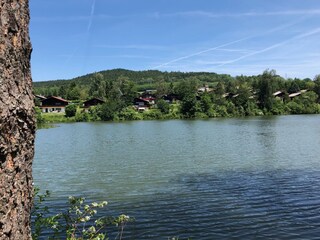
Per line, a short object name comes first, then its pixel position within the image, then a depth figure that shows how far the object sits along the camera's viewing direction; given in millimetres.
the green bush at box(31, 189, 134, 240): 5445
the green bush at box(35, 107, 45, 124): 74001
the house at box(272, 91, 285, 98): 120956
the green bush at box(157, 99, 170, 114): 98183
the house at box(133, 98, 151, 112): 110074
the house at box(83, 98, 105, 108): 104996
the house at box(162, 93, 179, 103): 127769
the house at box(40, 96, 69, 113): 104436
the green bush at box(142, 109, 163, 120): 93839
